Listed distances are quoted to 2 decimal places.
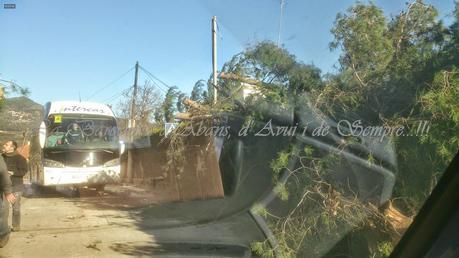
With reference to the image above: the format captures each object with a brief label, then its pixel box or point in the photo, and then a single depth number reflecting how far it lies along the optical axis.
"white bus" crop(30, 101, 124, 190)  16.23
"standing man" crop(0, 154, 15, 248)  7.80
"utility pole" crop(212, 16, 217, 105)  9.75
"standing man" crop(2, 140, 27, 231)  9.21
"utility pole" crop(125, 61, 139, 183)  18.59
